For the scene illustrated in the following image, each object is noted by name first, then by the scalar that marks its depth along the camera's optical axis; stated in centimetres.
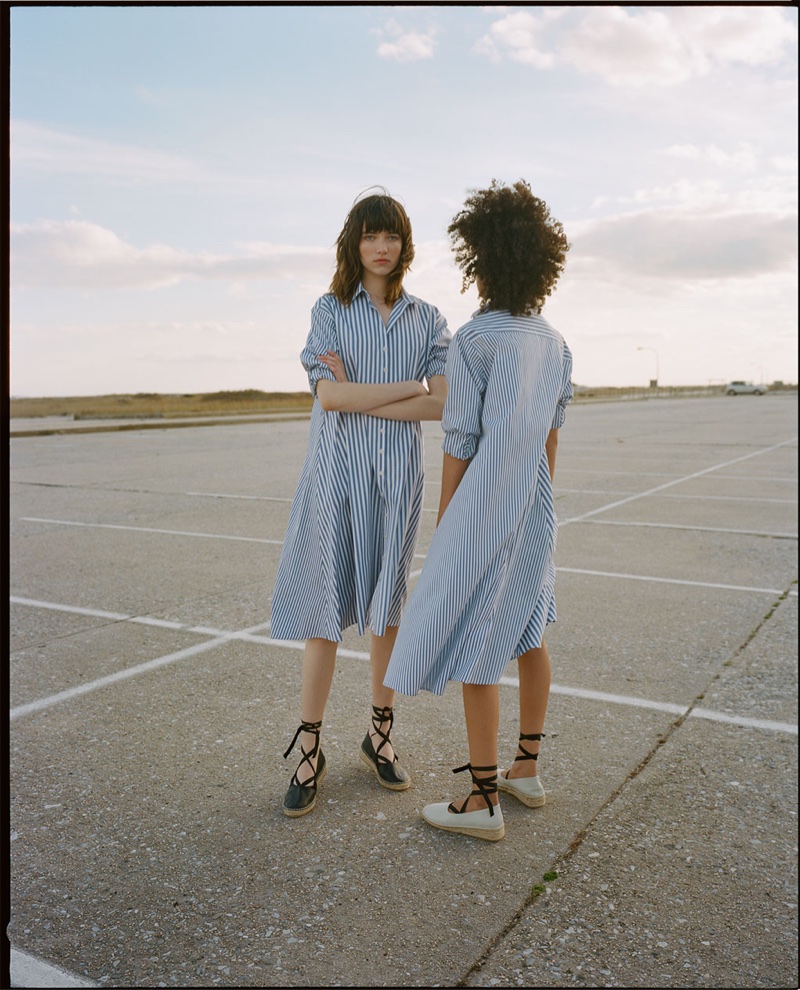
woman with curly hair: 262
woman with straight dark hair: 277
